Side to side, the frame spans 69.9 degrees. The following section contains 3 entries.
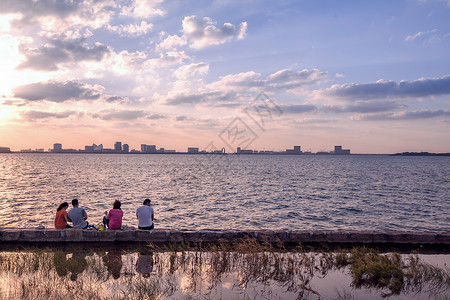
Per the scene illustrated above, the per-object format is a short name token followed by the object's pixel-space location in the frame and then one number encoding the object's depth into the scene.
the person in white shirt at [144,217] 12.87
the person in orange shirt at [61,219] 12.80
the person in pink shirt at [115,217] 12.63
